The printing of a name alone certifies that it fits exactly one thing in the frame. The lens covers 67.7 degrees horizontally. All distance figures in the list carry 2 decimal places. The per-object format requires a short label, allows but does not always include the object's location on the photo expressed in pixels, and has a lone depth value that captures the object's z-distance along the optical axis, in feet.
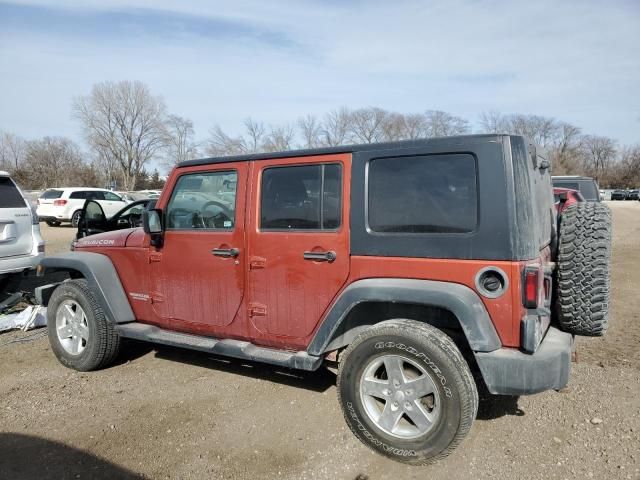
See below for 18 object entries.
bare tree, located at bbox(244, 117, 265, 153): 164.62
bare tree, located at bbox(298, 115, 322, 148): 179.83
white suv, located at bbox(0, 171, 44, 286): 19.47
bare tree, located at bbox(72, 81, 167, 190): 209.46
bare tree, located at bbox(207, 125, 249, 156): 168.34
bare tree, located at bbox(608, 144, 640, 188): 288.92
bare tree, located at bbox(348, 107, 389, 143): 193.67
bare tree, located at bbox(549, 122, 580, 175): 263.08
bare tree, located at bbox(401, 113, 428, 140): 192.44
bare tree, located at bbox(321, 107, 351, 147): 185.15
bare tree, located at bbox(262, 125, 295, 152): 165.39
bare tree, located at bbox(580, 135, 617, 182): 315.17
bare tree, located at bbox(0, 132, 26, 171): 199.41
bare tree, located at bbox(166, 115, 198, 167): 219.49
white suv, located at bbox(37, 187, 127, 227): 66.69
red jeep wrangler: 9.00
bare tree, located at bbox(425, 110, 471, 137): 188.98
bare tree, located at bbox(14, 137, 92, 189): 187.01
